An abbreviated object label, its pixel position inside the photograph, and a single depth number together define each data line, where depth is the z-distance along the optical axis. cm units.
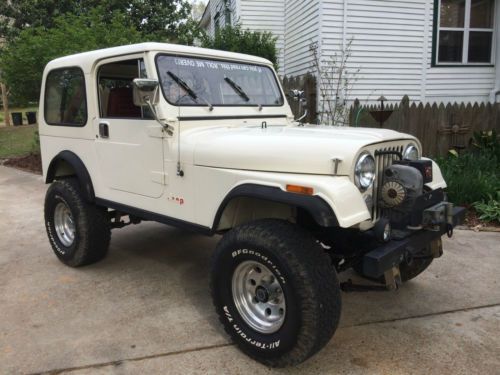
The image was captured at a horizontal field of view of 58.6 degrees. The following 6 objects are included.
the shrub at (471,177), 620
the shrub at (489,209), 581
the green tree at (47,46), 972
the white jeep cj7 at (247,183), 256
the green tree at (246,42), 1047
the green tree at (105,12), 2041
